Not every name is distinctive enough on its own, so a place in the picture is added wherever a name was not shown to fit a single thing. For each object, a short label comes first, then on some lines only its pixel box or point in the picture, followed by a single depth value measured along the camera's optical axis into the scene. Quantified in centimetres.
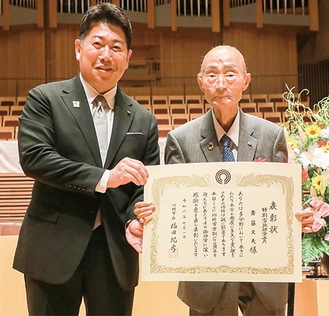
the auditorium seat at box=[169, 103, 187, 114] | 1023
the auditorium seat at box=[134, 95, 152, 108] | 1075
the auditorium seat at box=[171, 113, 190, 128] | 938
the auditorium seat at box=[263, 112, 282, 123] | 958
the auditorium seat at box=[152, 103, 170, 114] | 1016
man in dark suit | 190
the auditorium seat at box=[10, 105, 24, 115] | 1001
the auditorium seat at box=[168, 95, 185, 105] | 1091
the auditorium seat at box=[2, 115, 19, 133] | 926
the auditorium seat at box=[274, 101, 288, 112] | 1043
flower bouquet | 222
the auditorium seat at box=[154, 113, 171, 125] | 927
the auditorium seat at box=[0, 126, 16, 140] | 841
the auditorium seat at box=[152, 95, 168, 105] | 1083
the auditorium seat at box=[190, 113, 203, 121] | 974
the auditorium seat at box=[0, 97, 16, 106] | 1078
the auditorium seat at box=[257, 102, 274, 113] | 1027
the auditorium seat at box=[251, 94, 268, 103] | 1100
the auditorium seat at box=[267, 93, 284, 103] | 1098
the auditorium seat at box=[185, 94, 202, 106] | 1094
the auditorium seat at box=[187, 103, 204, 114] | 1021
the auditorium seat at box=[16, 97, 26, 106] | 1073
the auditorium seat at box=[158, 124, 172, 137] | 835
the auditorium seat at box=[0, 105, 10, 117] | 1012
